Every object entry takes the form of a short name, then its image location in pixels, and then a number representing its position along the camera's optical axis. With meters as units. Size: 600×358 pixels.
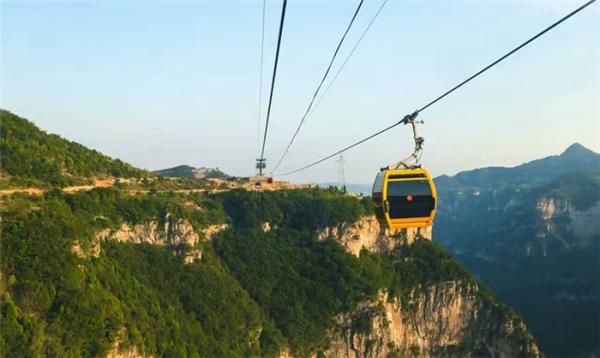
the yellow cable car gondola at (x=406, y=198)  36.25
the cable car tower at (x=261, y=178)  129.60
